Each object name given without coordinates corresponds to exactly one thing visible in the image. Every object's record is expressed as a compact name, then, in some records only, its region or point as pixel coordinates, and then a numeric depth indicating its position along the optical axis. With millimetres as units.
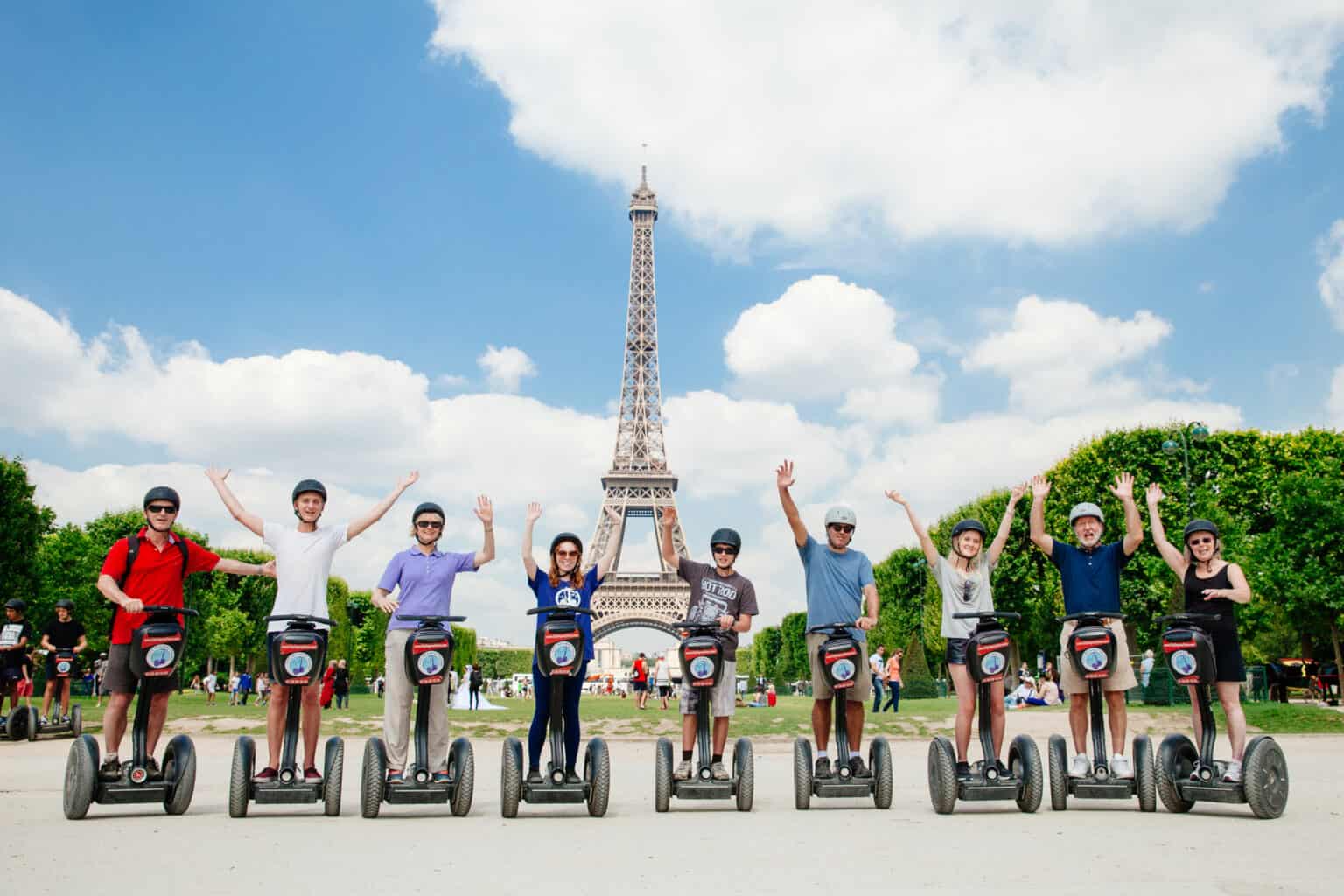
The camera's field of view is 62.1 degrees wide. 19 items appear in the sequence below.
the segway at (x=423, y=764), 7164
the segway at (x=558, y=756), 7203
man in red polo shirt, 7191
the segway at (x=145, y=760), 7059
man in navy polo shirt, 7691
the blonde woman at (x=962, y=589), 7668
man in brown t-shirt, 7793
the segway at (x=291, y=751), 7039
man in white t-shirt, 7375
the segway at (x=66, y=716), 15360
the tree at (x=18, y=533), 34062
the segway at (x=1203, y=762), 7082
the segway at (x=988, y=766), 7305
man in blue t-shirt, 7840
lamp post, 25188
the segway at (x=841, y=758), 7652
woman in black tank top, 7375
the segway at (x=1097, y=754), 7406
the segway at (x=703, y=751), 7605
